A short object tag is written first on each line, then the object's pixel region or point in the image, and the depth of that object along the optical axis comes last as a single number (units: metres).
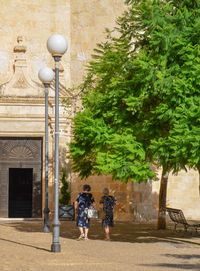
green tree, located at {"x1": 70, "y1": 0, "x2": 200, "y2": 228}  16.12
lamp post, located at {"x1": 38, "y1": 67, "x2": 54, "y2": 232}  20.58
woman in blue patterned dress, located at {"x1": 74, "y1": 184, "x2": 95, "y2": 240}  18.00
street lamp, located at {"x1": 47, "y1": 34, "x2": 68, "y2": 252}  14.86
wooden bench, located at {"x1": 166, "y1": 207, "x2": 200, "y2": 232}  21.22
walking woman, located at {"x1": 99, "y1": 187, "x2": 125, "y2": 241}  18.25
